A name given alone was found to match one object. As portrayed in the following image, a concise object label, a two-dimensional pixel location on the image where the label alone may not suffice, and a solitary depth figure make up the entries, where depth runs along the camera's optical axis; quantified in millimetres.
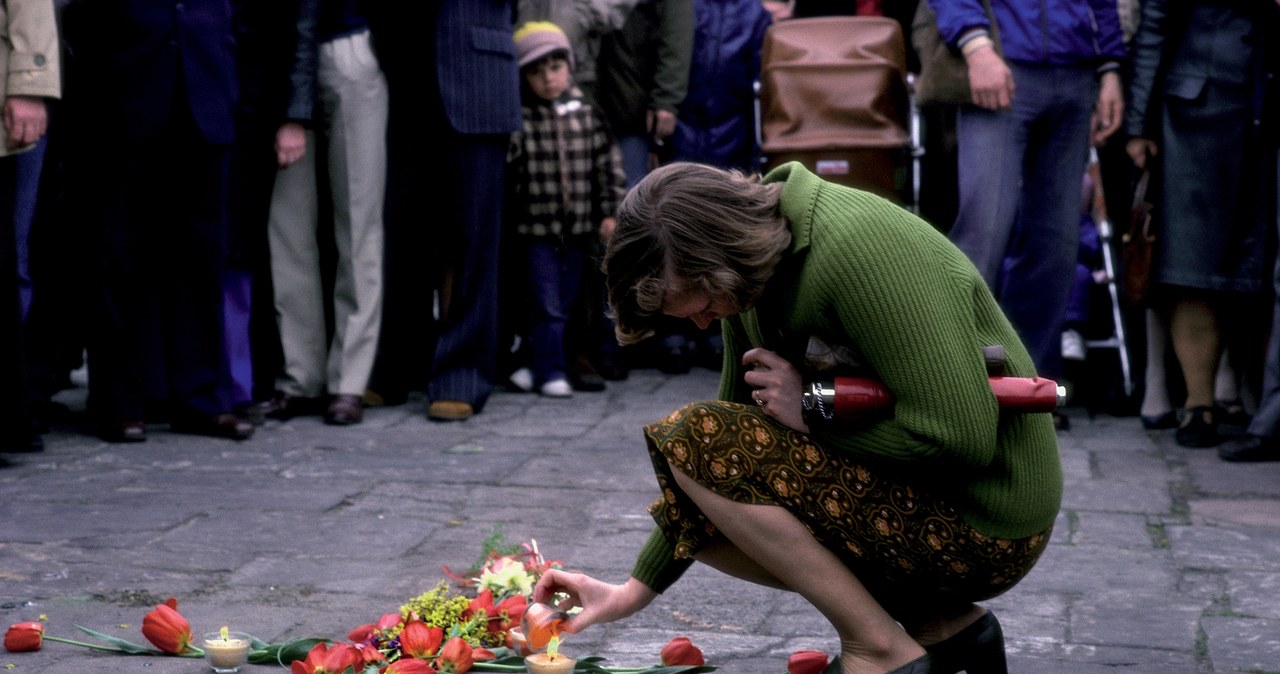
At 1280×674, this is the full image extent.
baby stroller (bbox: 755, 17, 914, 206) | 6883
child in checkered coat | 7031
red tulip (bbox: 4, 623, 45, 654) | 3248
